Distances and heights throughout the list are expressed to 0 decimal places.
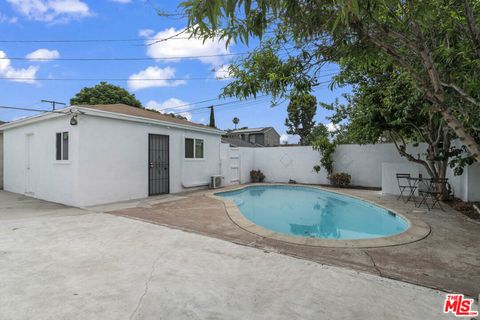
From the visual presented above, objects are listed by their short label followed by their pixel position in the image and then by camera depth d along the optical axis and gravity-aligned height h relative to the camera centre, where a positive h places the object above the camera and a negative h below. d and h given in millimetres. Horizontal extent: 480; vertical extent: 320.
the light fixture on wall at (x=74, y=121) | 7484 +1135
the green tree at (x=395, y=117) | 7629 +1369
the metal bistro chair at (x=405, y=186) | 8875 -1028
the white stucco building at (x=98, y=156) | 7707 +123
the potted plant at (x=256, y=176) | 15719 -1092
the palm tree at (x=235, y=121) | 45031 +6746
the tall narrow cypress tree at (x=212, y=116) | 27828 +4674
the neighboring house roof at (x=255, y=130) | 32062 +3713
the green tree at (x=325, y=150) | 13297 +443
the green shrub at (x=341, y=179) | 12805 -1053
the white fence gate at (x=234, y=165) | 14227 -374
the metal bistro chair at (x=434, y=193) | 7359 -1093
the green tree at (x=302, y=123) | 32625 +4813
